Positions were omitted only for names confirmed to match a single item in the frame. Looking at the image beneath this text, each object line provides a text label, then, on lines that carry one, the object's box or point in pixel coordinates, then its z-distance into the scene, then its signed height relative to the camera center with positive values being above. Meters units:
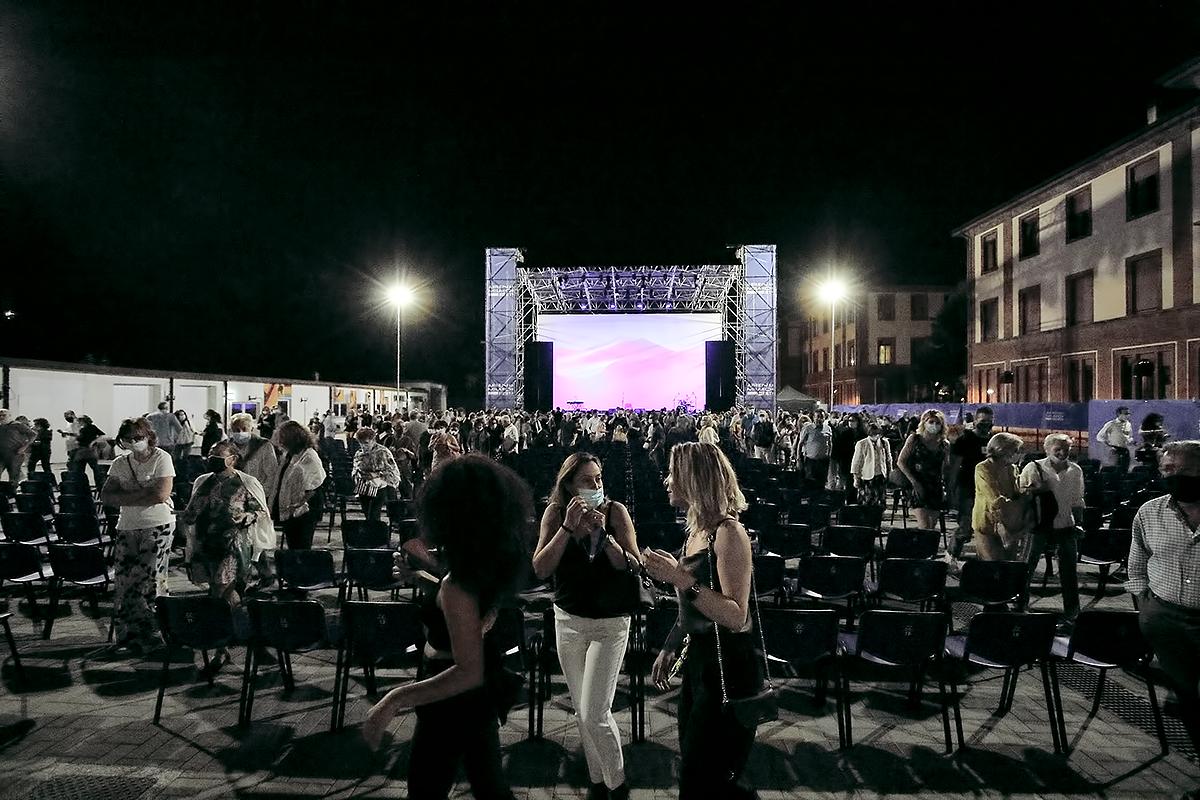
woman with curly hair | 2.27 -0.74
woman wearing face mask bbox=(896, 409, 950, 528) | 8.70 -0.79
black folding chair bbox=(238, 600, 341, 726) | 4.60 -1.46
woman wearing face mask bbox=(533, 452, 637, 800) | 3.28 -1.02
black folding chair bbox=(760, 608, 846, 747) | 4.38 -1.43
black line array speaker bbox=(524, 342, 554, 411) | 32.38 +1.19
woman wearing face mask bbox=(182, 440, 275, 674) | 5.38 -0.93
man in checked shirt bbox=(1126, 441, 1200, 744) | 3.62 -0.90
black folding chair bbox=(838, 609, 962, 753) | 4.37 -1.46
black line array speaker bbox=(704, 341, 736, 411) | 32.75 +1.23
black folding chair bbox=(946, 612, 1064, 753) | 4.40 -1.48
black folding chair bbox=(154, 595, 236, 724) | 4.67 -1.42
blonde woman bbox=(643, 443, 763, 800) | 2.62 -0.87
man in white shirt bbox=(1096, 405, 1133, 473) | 13.74 -0.69
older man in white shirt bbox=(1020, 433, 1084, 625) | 6.40 -0.92
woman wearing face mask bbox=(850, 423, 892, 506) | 11.19 -1.05
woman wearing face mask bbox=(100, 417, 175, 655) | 5.56 -0.99
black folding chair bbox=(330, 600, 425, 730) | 4.45 -1.44
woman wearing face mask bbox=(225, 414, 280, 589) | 5.87 -0.54
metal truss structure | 28.94 +4.53
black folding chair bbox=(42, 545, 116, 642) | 6.23 -1.41
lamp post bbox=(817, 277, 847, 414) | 25.75 +4.13
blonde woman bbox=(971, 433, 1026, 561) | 6.34 -0.89
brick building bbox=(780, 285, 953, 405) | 52.41 +4.62
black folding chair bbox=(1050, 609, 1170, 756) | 4.44 -1.50
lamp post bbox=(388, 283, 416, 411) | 28.15 +4.39
